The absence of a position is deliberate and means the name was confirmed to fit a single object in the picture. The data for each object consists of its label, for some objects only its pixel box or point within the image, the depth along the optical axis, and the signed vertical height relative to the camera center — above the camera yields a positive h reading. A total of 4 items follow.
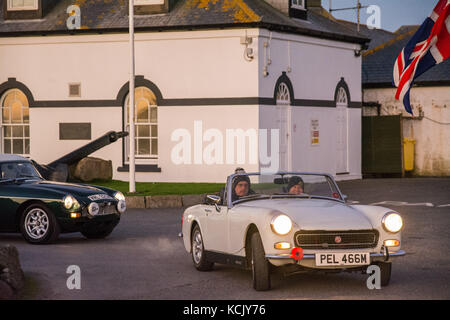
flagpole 23.39 +1.04
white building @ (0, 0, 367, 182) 27.95 +1.78
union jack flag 13.02 +1.28
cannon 24.62 -0.47
